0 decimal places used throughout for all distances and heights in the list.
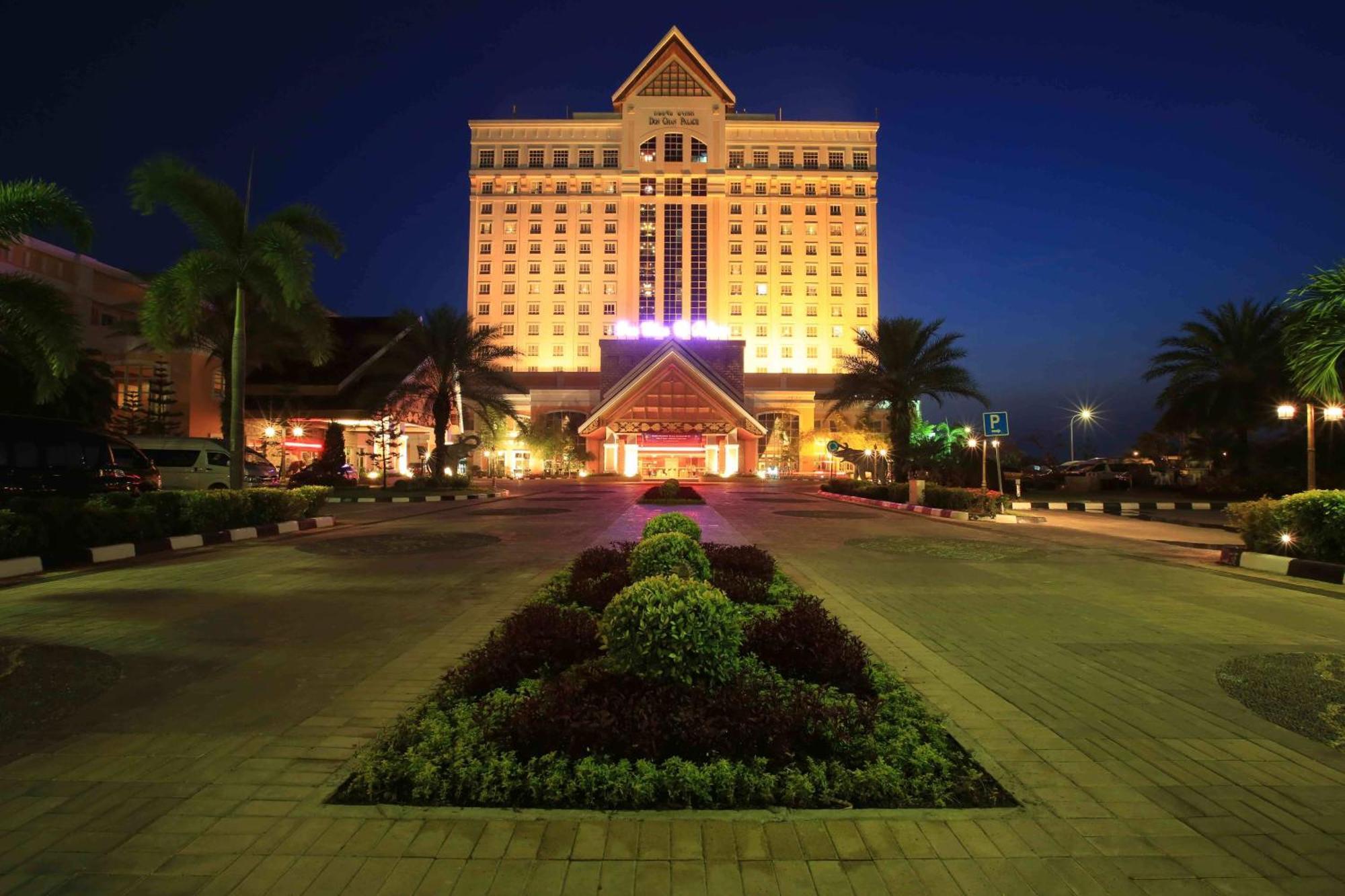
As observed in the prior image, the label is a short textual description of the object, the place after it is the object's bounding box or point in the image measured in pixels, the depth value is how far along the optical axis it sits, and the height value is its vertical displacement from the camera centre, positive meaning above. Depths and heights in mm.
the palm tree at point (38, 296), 10781 +2451
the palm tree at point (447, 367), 35719 +4520
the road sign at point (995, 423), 22375 +1021
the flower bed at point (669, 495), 28406 -1521
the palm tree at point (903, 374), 32719 +3709
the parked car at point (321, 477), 34969 -892
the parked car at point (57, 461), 15883 -39
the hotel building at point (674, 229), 97500 +30783
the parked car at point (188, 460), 25766 -62
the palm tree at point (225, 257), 17312 +4900
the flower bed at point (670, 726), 3479 -1478
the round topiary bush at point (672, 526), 8328 -793
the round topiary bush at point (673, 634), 4227 -1020
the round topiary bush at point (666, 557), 6672 -912
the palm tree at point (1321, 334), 9750 +1650
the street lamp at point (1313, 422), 15980 +735
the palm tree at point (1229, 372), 32969 +3842
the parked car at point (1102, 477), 40031 -1105
